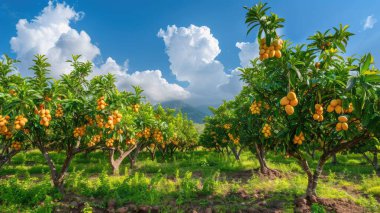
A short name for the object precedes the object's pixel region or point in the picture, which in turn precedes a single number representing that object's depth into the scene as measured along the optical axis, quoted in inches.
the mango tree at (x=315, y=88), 155.4
